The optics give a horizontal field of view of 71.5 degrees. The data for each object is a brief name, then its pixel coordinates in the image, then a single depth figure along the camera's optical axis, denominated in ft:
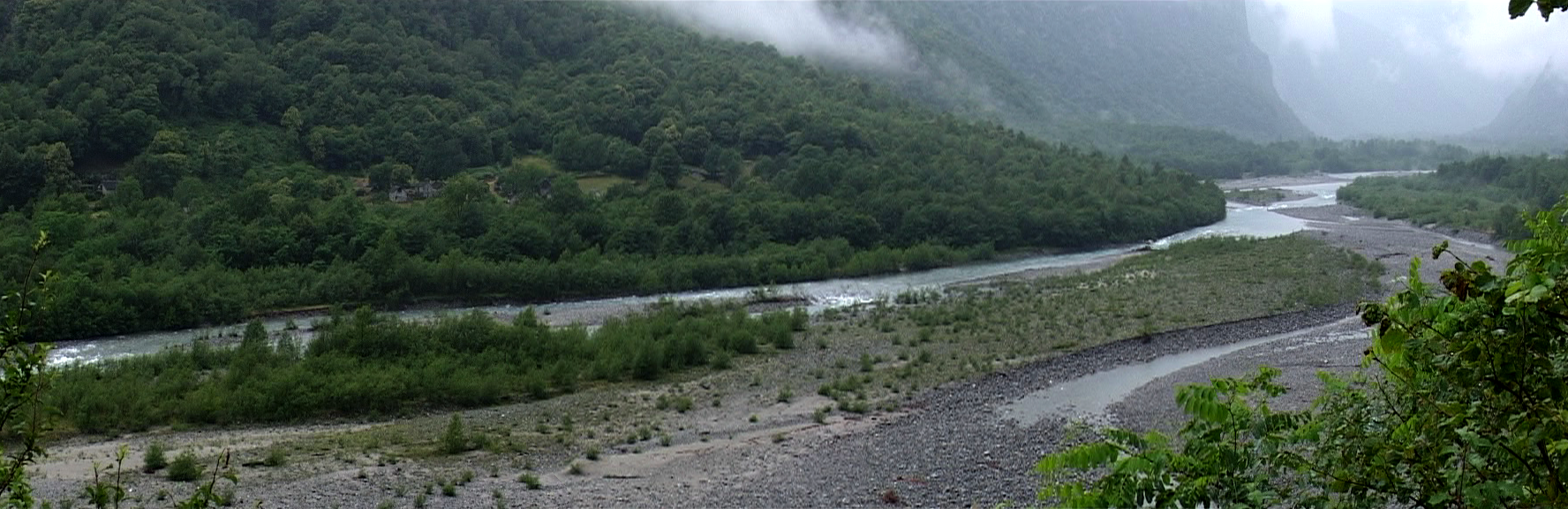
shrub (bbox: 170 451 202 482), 62.49
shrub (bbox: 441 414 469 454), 73.00
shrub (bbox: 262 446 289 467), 67.97
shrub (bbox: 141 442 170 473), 64.49
